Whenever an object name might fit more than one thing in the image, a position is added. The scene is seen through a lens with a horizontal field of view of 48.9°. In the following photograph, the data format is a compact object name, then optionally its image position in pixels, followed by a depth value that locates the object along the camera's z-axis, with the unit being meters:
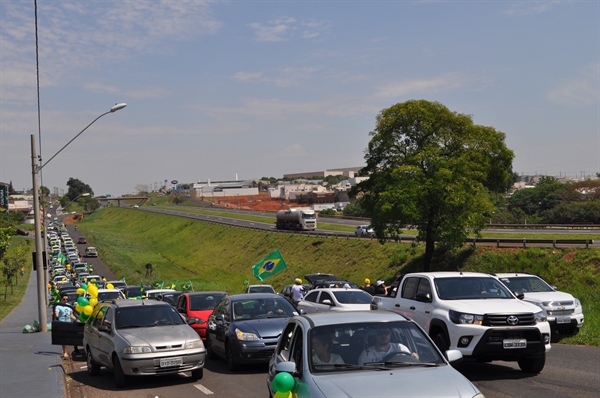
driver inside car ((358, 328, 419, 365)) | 6.64
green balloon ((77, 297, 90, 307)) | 17.16
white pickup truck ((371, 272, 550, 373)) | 10.74
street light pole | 22.80
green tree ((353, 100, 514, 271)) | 37.00
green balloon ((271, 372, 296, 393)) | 6.04
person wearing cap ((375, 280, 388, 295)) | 25.25
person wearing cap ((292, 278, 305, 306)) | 25.25
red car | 17.66
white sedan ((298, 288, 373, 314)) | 18.34
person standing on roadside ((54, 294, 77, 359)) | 19.15
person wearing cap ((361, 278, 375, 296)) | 26.51
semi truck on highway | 72.50
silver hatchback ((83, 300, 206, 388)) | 12.16
